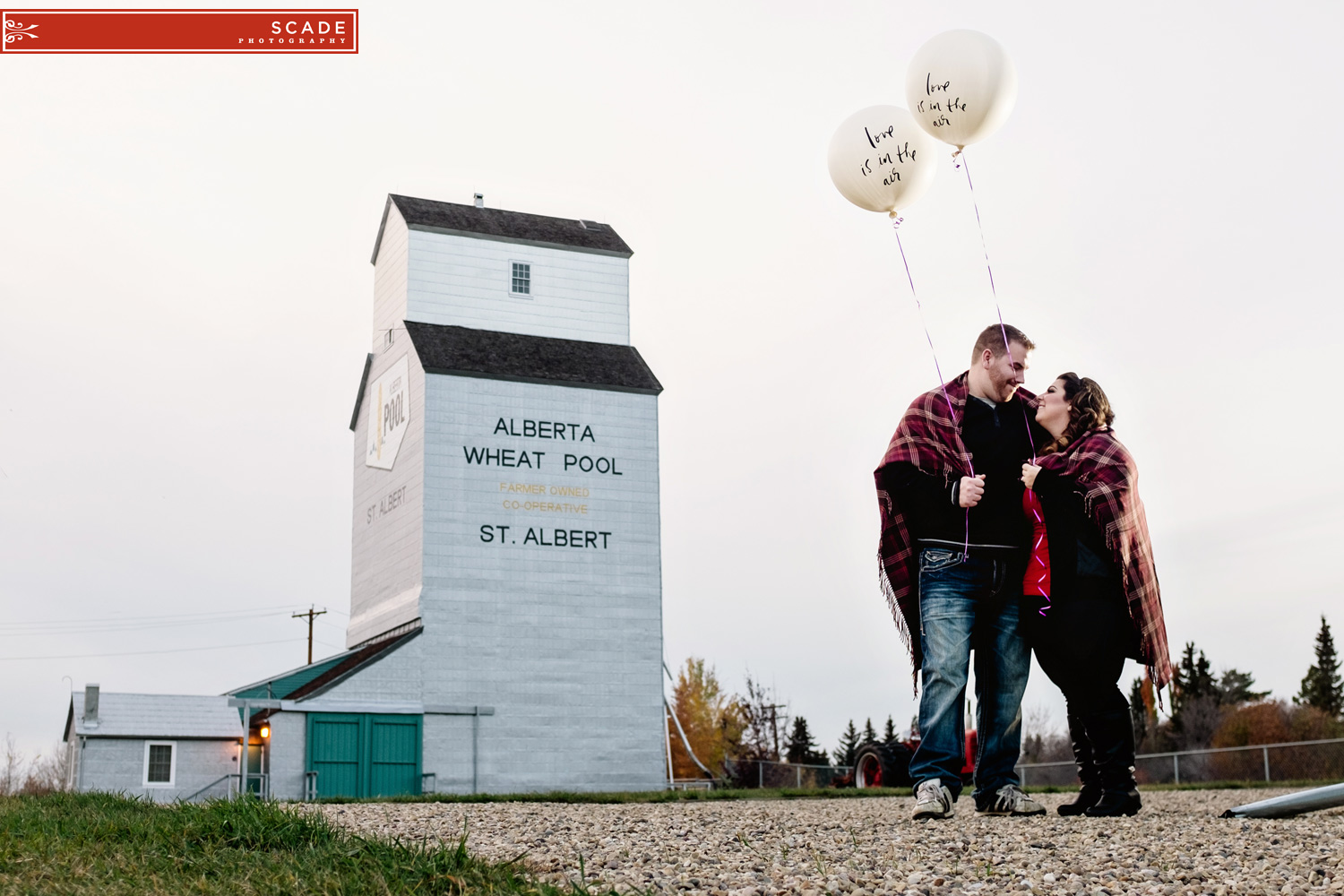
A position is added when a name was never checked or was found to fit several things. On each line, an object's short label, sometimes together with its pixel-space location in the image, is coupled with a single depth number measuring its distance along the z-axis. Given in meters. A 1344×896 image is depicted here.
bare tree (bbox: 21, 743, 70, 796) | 31.51
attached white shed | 28.38
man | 6.48
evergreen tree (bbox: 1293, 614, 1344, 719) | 56.61
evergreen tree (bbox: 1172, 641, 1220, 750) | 51.59
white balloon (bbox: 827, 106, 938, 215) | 8.20
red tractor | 22.03
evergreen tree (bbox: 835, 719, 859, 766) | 65.69
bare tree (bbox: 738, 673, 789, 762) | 61.91
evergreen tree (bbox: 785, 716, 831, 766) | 60.88
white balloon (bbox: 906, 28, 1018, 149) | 7.80
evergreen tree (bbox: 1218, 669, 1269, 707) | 57.03
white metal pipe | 5.95
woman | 6.37
